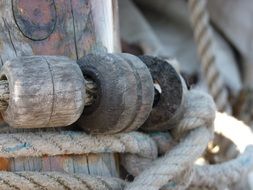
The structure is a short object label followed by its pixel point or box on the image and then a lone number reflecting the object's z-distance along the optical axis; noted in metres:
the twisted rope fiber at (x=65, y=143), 0.69
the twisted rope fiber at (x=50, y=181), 0.68
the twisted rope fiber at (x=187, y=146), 0.74
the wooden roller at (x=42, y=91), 0.65
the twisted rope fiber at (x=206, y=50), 1.68
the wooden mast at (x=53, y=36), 0.71
